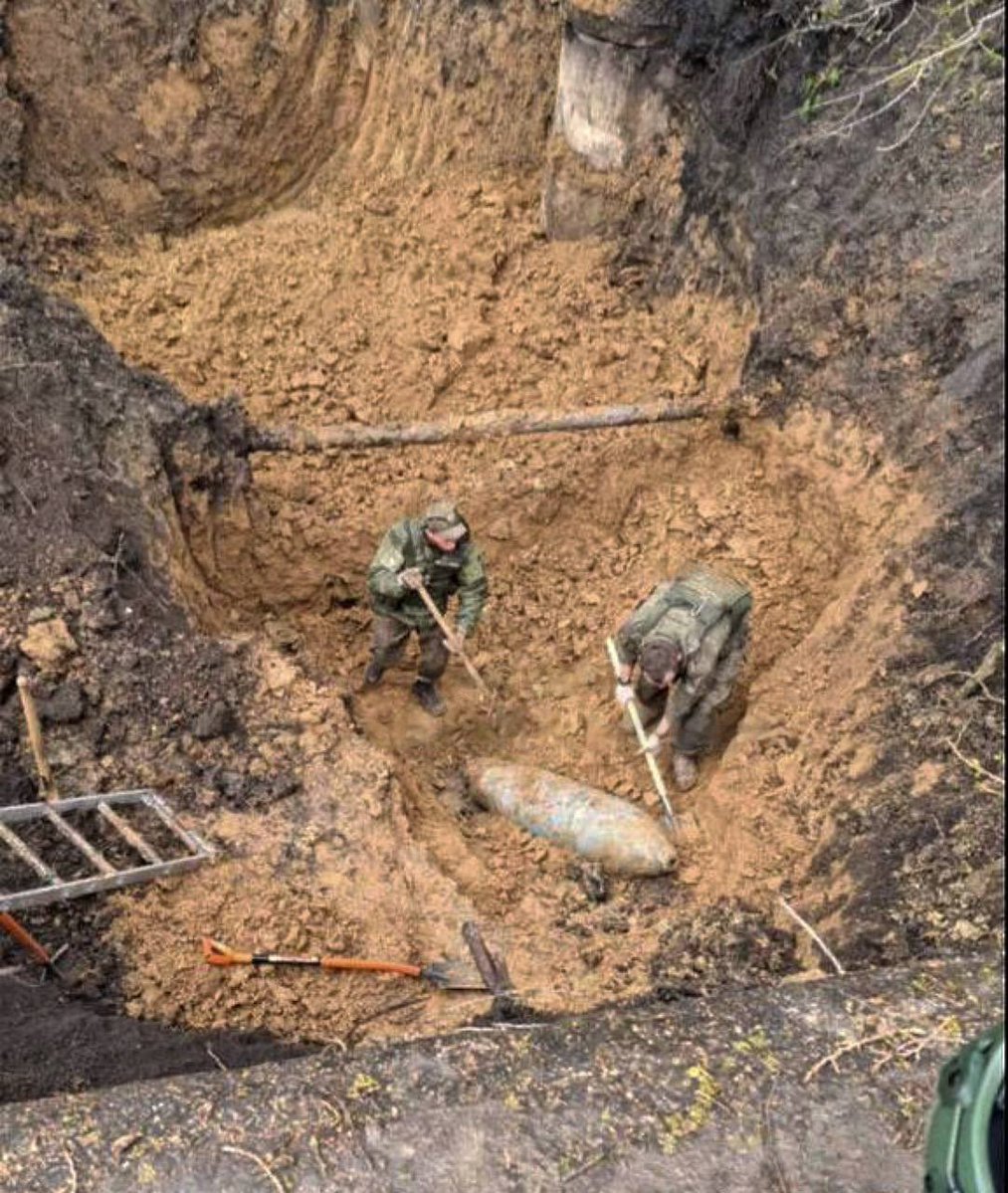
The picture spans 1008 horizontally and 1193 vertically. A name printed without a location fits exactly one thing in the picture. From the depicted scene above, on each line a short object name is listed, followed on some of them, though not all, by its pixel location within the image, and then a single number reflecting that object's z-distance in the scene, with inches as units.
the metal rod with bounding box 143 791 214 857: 225.6
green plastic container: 92.4
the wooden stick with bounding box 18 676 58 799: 227.6
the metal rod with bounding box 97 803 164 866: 217.0
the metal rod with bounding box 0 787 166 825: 215.8
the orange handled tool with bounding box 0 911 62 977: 197.6
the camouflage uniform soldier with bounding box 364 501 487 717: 272.8
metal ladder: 202.4
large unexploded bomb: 252.8
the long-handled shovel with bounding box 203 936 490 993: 209.6
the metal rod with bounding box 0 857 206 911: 195.4
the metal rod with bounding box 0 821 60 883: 204.7
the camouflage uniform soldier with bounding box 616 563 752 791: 252.5
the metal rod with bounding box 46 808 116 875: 212.1
